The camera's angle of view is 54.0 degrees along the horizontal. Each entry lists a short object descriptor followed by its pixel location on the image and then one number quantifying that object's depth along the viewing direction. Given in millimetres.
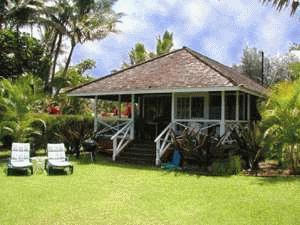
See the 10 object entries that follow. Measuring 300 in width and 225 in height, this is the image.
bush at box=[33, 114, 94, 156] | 13673
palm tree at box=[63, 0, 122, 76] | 25040
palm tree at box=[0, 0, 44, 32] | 21731
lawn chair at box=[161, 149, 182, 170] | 11557
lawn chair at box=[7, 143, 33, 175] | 10157
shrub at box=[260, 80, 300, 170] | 10301
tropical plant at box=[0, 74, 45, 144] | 13131
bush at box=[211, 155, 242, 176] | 10670
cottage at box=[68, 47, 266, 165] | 12578
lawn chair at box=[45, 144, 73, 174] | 10478
